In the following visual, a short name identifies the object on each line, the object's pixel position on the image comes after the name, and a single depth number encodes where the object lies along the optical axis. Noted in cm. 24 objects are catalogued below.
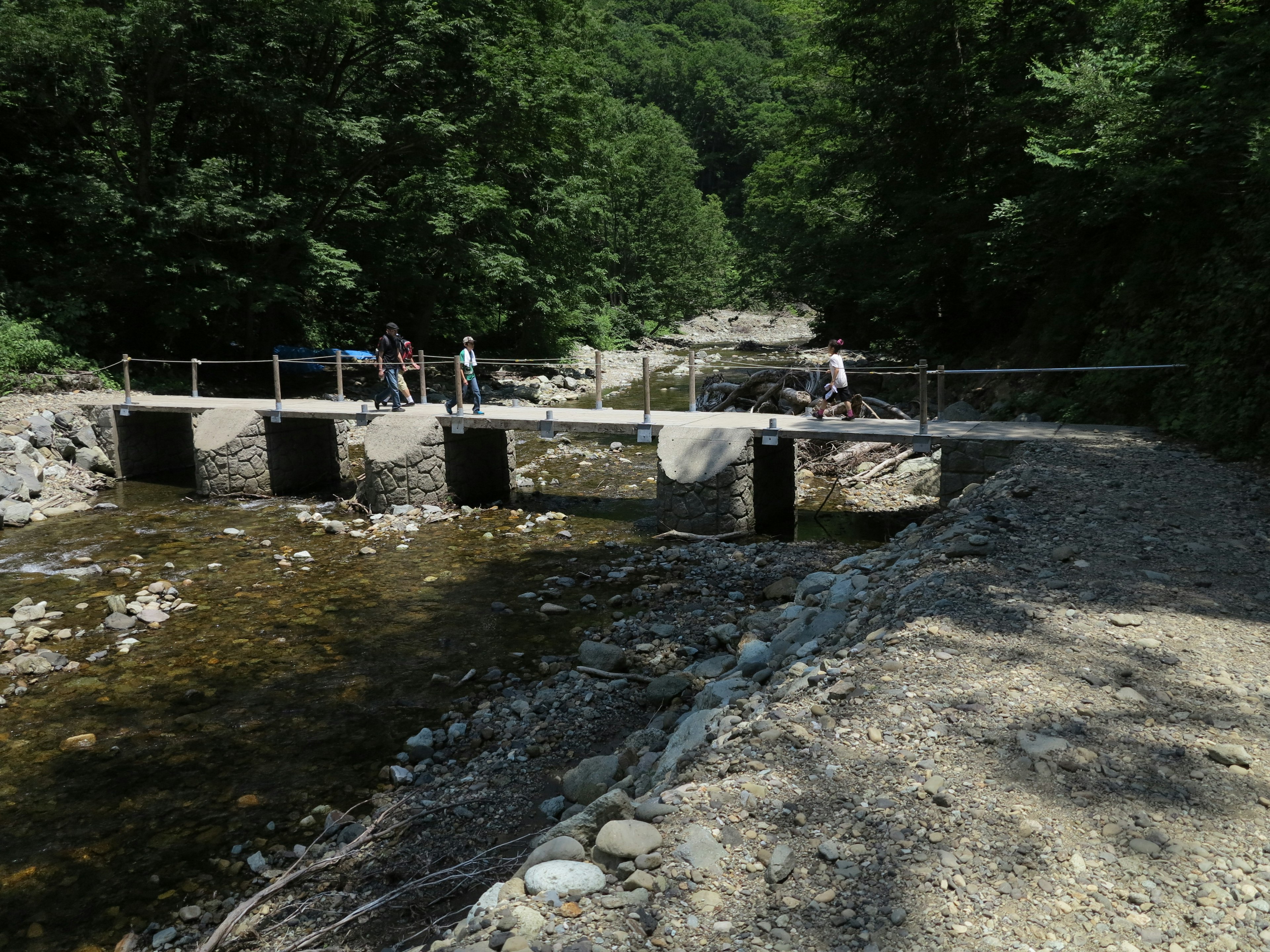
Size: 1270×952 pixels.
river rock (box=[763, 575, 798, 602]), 933
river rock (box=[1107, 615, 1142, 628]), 515
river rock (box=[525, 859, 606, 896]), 344
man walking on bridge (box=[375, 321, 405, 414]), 1455
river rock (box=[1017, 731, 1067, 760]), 388
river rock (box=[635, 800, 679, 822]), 382
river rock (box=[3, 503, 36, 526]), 1345
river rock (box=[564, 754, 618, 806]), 535
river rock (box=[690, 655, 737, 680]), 708
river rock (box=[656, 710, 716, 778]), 484
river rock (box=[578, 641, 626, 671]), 772
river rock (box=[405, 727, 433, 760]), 658
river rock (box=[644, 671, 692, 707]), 688
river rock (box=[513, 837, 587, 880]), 370
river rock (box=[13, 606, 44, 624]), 930
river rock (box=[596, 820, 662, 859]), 354
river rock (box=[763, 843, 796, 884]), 336
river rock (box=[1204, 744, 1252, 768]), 373
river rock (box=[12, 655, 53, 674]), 812
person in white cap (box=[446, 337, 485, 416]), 1409
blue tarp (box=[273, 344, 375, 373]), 2611
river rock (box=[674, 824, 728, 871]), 345
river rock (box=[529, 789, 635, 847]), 391
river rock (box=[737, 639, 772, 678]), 649
